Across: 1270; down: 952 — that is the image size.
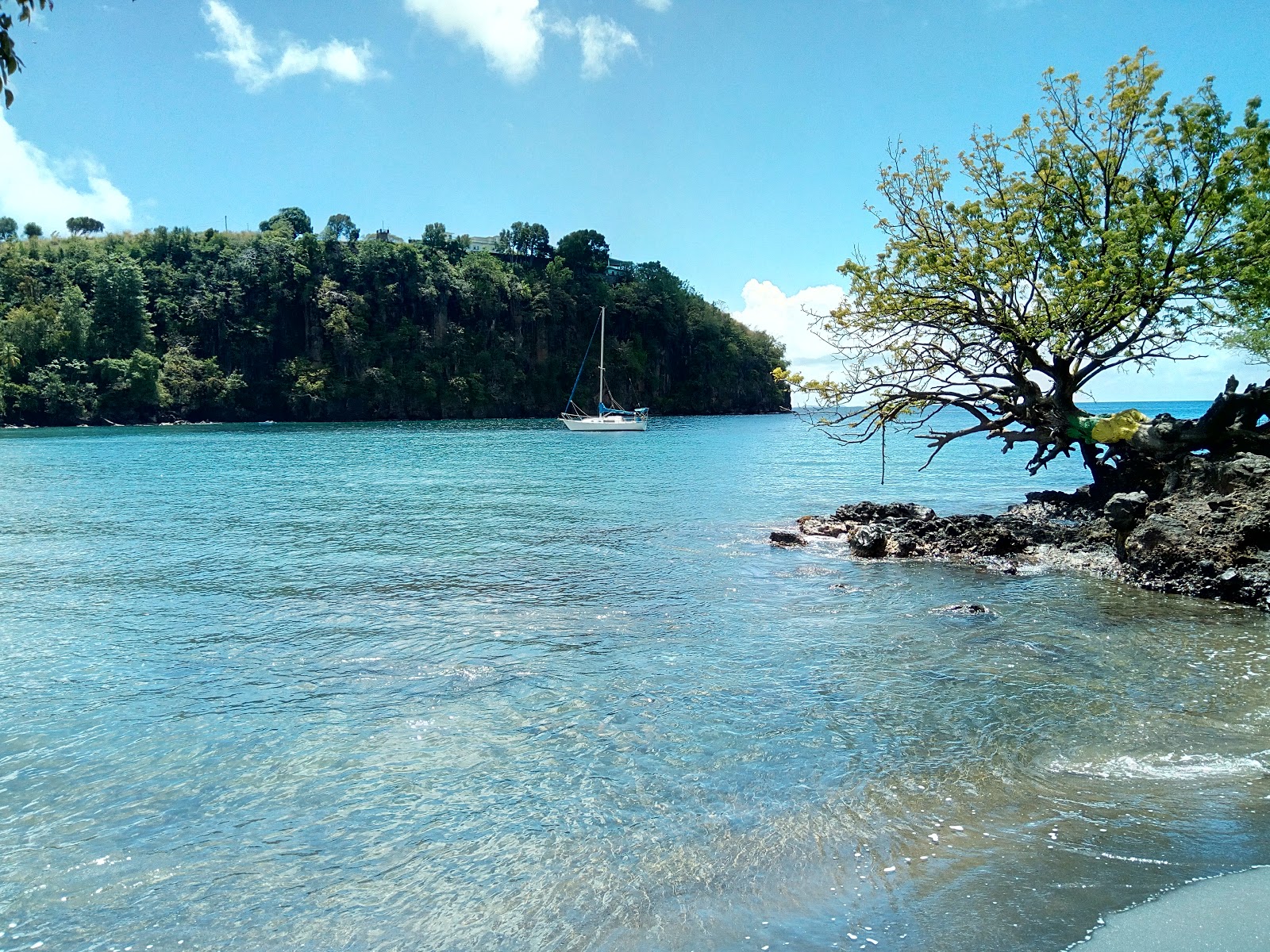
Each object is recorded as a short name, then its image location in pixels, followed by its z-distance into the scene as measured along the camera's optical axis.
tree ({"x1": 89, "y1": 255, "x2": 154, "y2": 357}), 101.12
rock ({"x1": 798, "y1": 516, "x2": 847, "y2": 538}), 18.47
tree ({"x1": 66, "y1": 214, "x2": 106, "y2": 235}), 138.75
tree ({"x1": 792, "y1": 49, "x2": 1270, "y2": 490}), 15.88
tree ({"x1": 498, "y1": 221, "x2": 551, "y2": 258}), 153.25
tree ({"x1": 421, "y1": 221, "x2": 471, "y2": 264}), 141.38
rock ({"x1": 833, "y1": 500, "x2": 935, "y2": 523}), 18.97
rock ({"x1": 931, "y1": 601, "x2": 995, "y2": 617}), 11.06
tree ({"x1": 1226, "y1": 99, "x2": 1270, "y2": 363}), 15.16
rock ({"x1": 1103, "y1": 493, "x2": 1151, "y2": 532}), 13.96
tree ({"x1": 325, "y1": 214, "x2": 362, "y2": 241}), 137.88
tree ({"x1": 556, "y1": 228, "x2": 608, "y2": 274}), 150.00
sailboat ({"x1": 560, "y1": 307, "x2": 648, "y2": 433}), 81.25
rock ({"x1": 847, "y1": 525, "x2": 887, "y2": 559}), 15.79
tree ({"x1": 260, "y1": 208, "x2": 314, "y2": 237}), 139.75
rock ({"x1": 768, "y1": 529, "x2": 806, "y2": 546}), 17.27
